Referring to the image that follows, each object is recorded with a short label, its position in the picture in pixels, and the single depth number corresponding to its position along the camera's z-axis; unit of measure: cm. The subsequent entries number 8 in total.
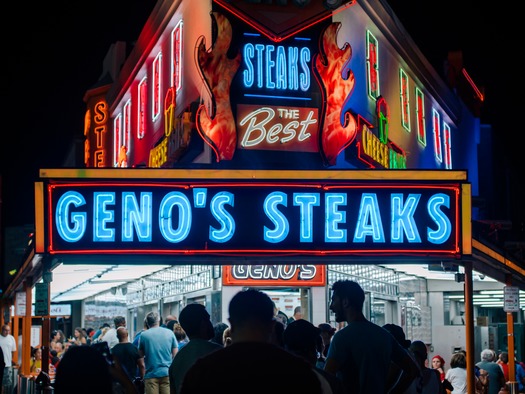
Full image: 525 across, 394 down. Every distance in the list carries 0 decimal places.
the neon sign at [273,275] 2144
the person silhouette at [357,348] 762
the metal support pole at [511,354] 2114
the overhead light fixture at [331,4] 2042
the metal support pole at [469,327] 1424
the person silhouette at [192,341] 784
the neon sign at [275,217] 1348
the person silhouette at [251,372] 419
